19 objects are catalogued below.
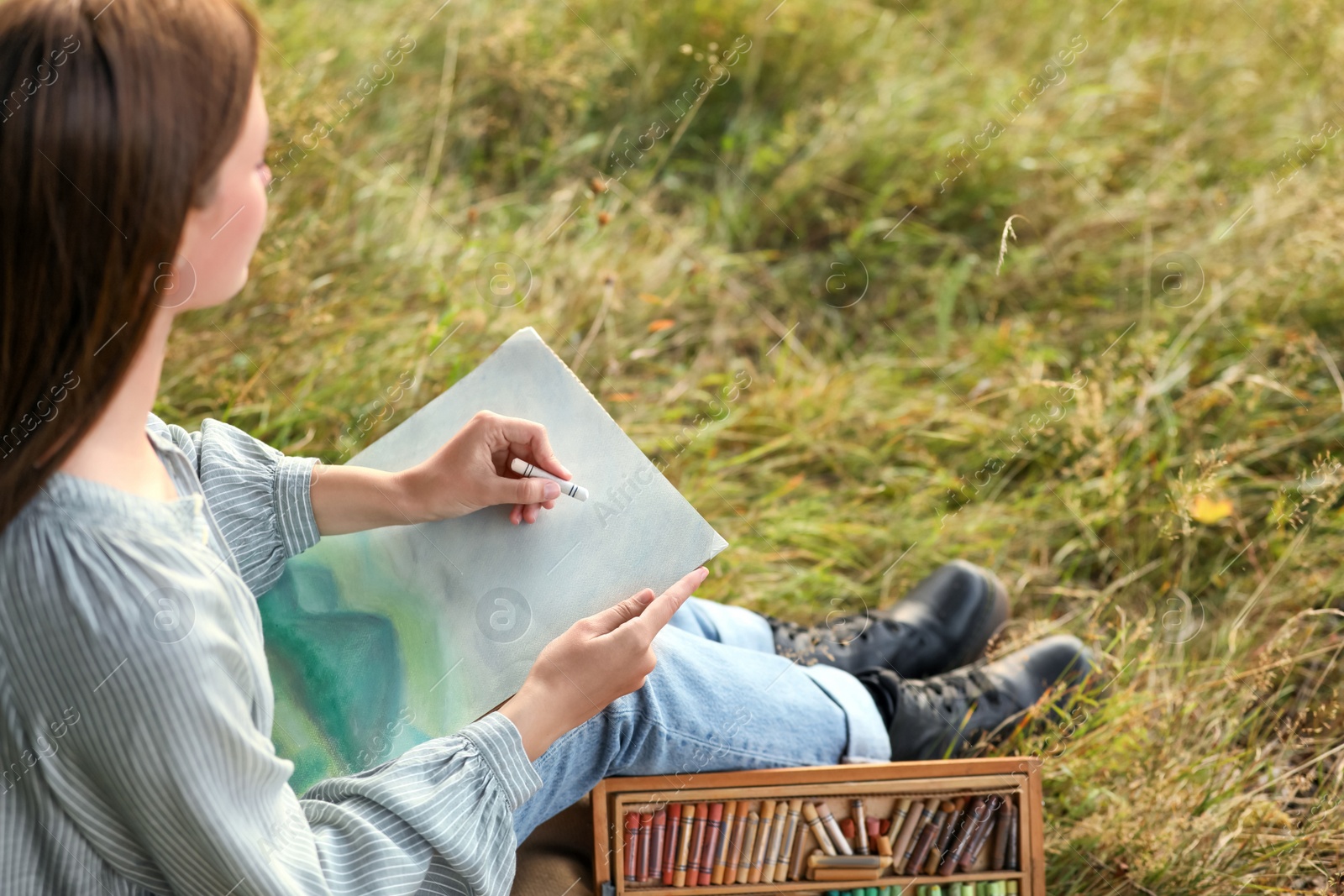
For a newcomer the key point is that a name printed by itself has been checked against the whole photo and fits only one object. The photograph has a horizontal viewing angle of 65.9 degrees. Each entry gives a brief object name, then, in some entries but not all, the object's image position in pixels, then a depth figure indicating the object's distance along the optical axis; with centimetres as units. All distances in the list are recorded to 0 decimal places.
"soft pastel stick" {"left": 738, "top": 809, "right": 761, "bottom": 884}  128
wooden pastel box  126
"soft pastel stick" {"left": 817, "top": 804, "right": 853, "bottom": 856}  128
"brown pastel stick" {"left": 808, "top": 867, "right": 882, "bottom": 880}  127
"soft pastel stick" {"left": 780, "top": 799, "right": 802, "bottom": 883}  129
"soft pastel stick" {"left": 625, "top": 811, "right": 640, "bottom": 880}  125
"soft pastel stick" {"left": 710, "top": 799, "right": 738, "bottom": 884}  127
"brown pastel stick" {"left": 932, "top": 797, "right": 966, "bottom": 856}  130
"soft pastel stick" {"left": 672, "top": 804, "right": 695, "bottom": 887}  126
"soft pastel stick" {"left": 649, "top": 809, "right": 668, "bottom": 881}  125
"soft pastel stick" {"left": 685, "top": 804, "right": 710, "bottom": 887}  126
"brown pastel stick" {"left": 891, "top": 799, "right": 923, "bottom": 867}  131
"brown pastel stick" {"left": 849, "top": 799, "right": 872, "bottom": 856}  129
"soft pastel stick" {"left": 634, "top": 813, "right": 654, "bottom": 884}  125
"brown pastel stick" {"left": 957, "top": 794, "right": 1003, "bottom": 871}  130
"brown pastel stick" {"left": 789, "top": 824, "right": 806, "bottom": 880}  130
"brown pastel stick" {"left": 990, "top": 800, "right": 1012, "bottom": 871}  130
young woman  78
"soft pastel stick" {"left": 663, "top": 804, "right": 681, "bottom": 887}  126
